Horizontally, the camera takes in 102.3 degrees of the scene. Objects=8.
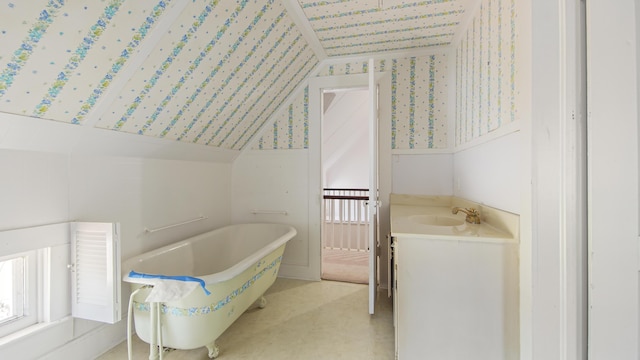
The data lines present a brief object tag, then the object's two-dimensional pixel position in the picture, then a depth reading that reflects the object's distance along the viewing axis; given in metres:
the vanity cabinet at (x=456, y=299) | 1.32
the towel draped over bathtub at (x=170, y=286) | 1.35
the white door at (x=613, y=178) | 0.54
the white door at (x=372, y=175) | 2.06
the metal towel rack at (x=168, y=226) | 2.03
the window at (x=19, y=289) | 1.42
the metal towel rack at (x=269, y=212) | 3.04
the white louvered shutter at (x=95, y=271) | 1.46
